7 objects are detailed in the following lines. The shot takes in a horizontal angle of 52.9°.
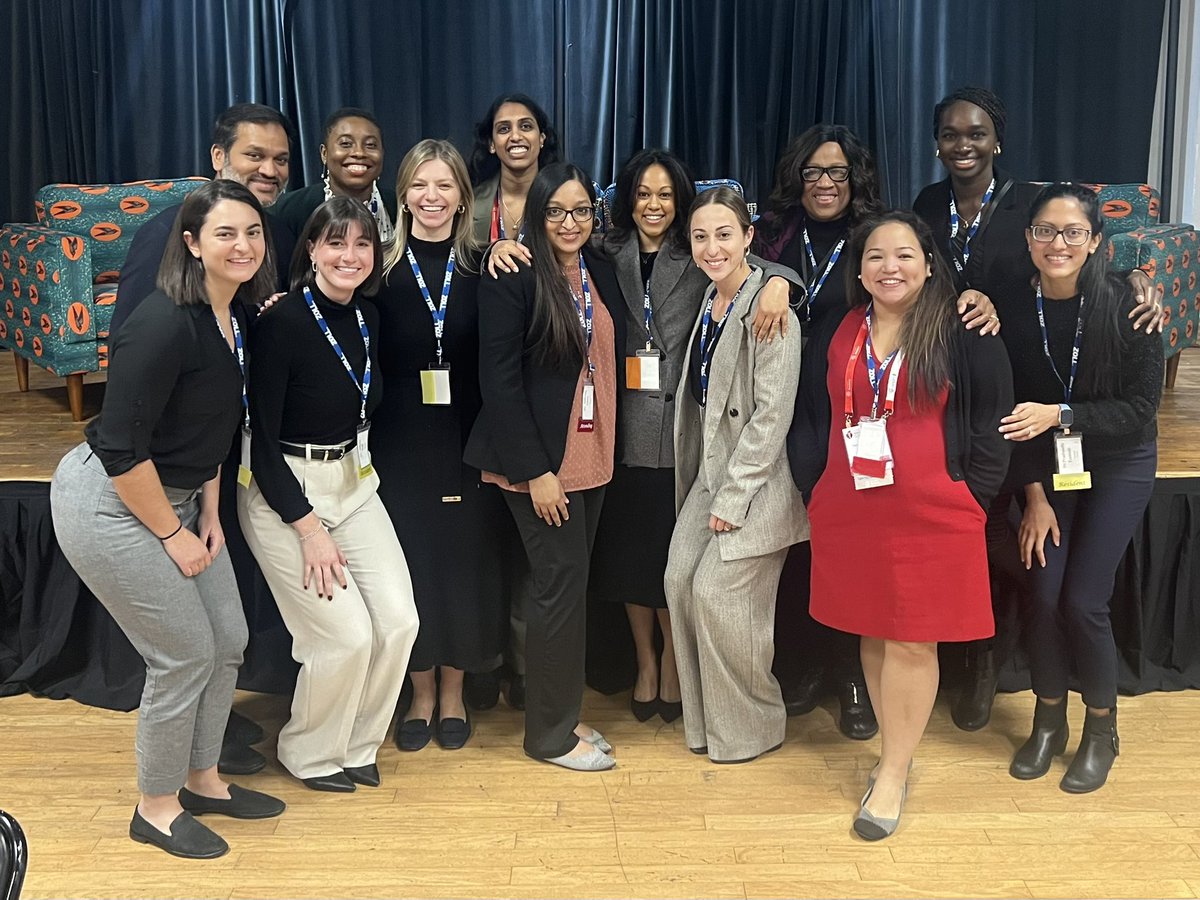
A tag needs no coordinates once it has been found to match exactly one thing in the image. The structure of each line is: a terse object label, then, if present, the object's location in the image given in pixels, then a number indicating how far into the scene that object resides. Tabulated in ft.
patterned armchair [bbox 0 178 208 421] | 15.94
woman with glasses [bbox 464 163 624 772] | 9.08
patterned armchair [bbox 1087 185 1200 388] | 16.56
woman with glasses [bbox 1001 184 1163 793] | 8.86
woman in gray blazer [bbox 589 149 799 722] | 9.67
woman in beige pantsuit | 9.18
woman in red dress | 8.54
